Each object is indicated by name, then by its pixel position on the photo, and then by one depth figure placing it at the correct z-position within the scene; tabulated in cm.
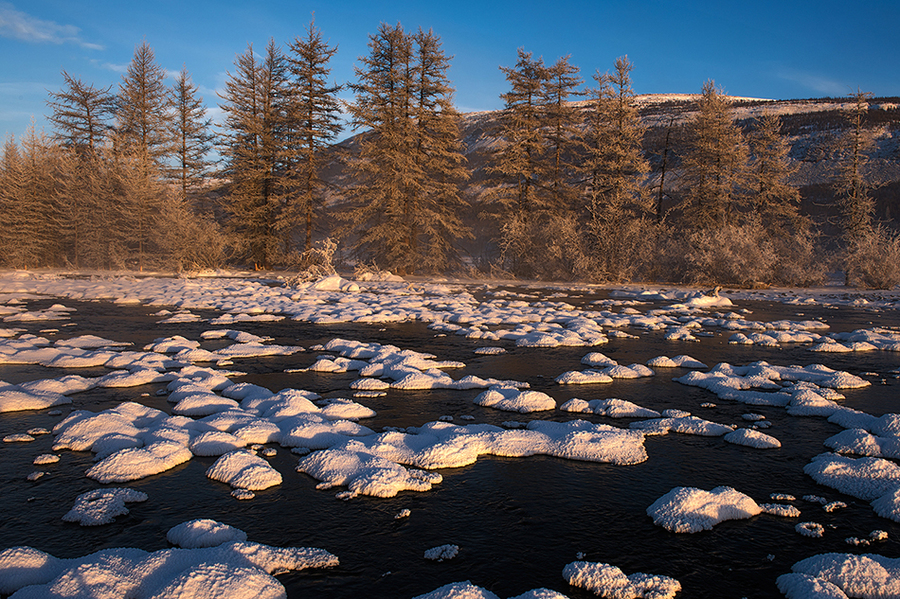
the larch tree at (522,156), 2541
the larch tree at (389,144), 2411
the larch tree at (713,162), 2578
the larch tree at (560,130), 2619
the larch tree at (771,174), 2705
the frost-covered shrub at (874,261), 2053
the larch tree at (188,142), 2786
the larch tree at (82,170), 2666
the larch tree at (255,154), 2653
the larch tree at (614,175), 2286
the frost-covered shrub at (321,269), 1836
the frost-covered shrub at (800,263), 2186
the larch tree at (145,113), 2794
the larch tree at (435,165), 2466
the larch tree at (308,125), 2491
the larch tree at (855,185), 2527
